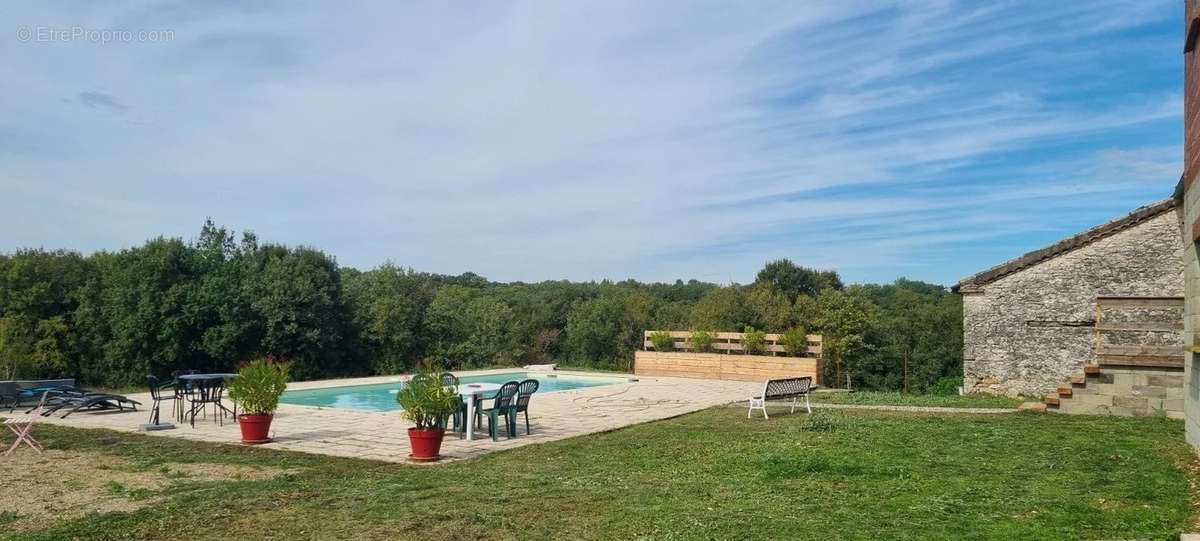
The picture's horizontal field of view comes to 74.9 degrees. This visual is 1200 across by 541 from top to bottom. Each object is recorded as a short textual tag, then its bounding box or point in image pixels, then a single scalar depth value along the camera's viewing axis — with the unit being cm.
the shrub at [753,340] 2123
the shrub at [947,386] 1694
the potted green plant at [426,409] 801
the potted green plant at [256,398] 916
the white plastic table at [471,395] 974
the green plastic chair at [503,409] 967
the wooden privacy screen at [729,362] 1977
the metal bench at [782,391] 1173
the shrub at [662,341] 2306
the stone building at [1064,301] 1331
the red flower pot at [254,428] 915
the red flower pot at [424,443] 801
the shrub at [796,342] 2028
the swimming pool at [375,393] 1609
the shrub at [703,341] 2227
